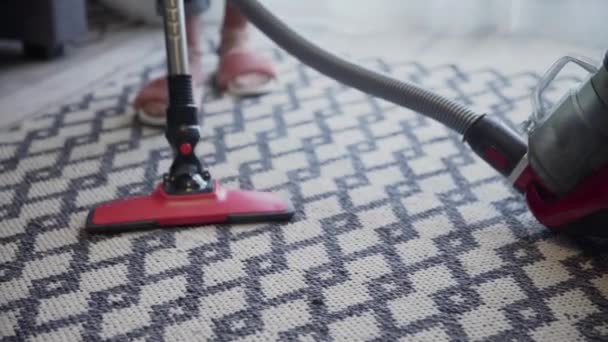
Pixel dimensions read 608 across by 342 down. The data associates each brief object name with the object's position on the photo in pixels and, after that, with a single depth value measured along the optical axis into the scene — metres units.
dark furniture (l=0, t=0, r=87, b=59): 1.75
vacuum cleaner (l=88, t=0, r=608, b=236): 0.94
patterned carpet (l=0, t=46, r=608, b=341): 0.89
